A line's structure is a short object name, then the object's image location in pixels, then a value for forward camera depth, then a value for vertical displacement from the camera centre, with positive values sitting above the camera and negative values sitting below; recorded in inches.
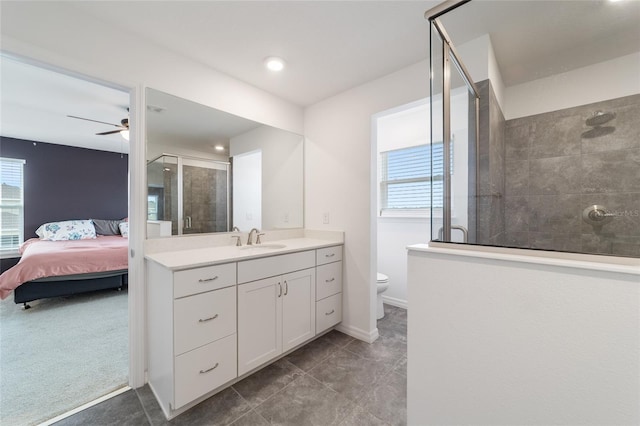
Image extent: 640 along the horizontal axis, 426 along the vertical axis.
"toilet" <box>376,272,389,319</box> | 102.8 -30.9
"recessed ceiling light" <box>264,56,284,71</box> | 76.6 +47.9
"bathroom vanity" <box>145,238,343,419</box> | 54.7 -26.4
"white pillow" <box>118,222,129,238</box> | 203.0 -12.8
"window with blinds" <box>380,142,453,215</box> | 115.4 +16.7
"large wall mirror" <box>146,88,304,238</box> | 72.9 +15.3
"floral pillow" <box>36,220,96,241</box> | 174.4 -12.4
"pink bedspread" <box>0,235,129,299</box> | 111.3 -23.9
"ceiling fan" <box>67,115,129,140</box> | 117.3 +41.2
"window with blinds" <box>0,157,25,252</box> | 169.0 +7.4
